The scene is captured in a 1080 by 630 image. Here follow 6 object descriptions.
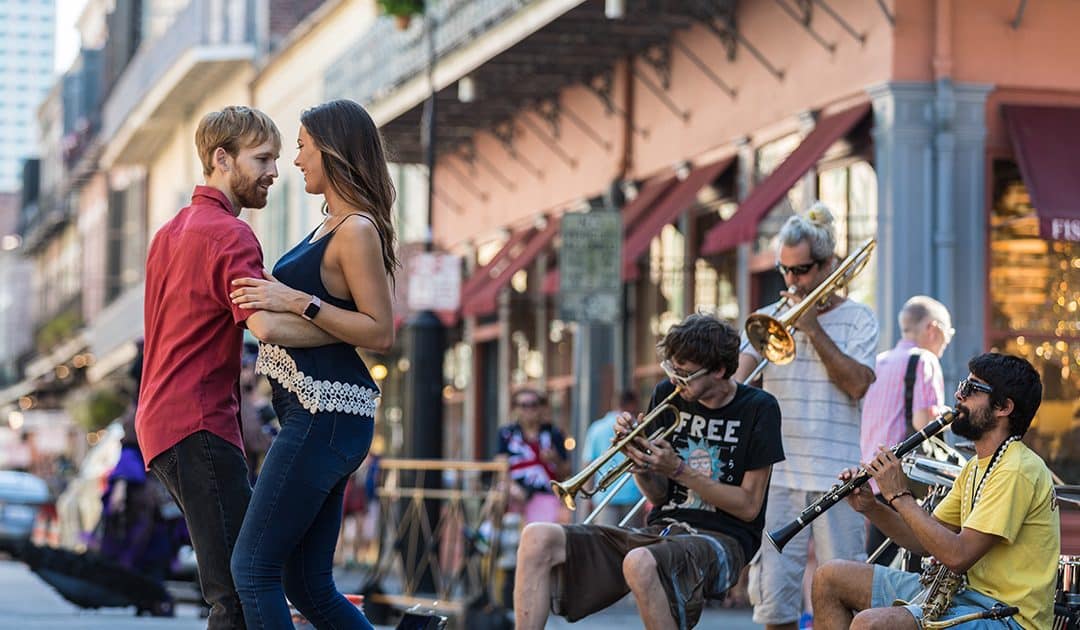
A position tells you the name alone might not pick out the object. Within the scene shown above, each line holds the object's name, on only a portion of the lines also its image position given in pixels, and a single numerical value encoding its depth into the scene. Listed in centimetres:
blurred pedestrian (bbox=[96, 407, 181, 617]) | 1459
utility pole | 1848
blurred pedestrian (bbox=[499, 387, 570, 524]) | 1611
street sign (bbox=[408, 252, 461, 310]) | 1886
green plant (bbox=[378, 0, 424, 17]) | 2188
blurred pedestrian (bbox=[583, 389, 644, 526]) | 1582
